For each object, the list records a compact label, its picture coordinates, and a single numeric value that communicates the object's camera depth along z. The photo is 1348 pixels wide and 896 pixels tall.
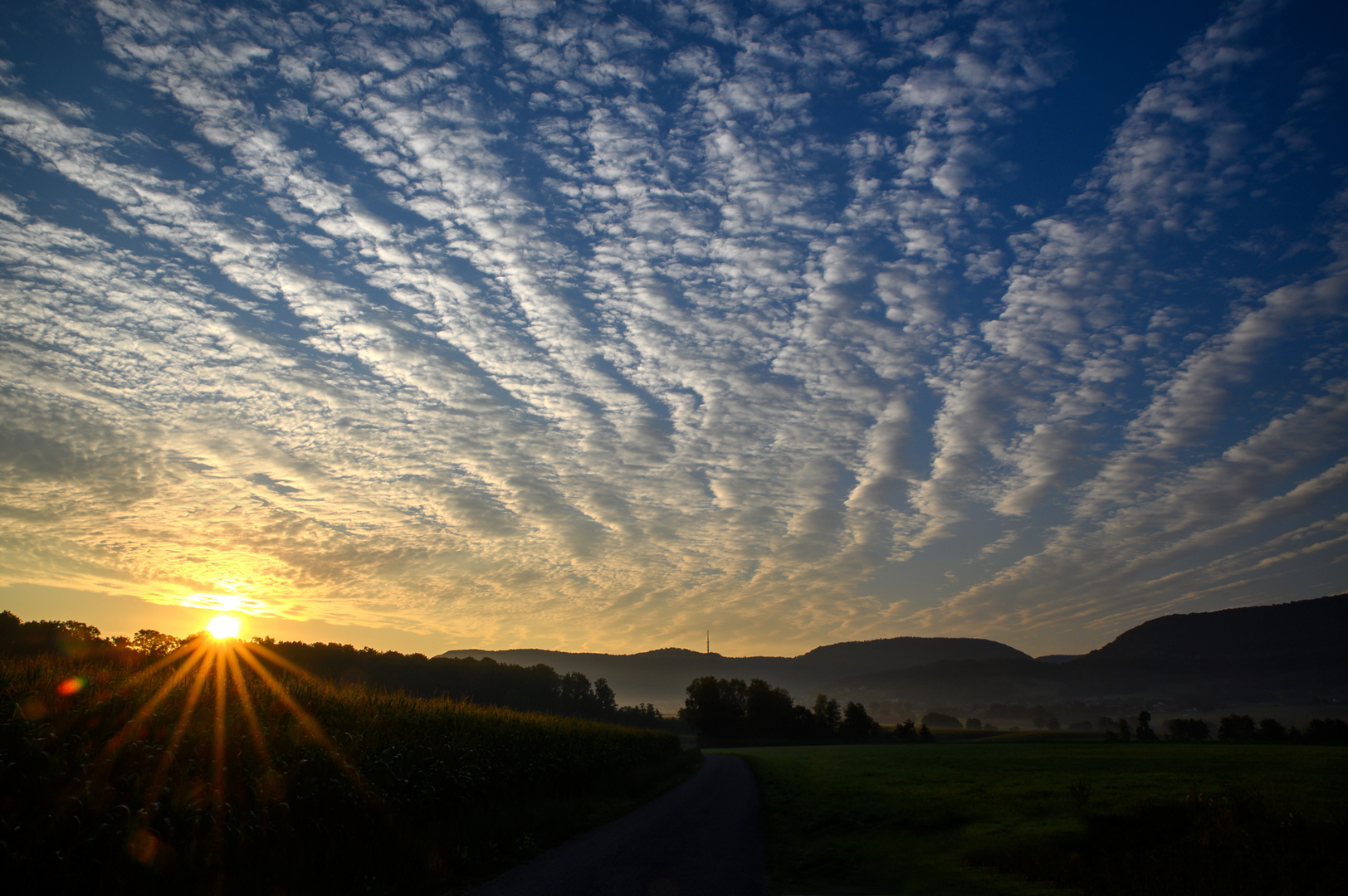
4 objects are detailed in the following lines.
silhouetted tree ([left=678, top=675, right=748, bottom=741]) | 137.25
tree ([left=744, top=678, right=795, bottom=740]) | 139.00
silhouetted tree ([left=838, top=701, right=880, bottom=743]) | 145.00
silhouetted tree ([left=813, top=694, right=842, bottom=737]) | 147.75
